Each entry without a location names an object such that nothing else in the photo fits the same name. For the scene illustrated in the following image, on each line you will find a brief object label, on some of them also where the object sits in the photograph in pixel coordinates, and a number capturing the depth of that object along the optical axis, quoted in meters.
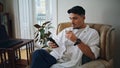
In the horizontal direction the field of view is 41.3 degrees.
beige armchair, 1.68
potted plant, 2.37
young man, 1.61
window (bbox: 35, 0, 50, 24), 3.59
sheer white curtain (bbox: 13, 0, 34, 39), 3.59
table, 1.82
